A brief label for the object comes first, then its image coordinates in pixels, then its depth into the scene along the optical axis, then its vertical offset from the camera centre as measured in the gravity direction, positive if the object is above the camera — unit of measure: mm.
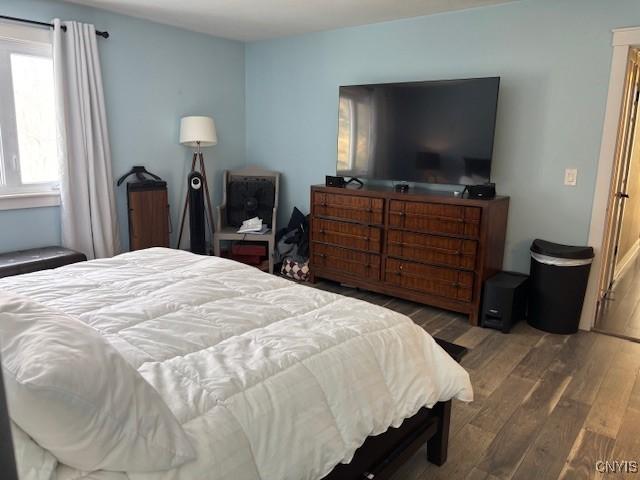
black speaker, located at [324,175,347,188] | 4320 -256
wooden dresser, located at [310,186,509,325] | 3557 -696
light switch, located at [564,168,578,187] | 3500 -135
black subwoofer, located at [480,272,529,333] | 3449 -1034
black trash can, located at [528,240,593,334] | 3365 -883
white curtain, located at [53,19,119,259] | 3834 +20
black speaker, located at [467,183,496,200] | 3549 -255
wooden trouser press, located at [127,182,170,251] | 4297 -612
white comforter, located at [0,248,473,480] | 1278 -649
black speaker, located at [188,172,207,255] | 4652 -609
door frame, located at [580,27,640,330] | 3205 -16
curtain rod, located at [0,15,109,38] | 3530 +913
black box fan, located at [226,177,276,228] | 5051 -507
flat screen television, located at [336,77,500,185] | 3631 +191
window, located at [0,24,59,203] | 3658 +242
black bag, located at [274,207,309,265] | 4804 -884
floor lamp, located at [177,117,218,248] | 4582 +119
